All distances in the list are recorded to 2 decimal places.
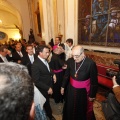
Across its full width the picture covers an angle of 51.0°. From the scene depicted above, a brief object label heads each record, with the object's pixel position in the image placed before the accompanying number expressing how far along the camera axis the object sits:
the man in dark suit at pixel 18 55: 4.77
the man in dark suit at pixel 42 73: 2.59
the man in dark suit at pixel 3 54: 3.94
